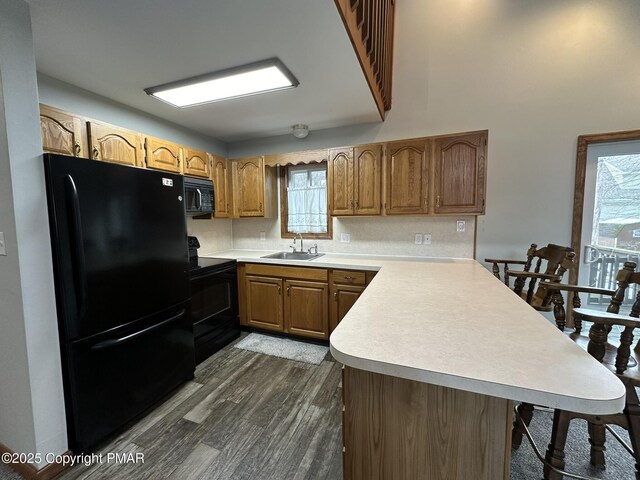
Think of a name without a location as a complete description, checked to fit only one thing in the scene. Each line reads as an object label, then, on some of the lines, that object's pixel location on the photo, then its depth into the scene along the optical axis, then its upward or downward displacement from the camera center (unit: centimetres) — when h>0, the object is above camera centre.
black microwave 263 +26
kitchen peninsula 71 -45
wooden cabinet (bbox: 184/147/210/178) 282 +64
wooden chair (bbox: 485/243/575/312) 187 -40
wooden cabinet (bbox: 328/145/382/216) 271 +42
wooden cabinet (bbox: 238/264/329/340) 276 -85
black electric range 246 -84
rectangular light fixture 187 +106
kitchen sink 320 -43
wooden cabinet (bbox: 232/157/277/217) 324 +41
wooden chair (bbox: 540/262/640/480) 104 -67
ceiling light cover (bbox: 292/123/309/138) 304 +104
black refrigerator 143 -40
